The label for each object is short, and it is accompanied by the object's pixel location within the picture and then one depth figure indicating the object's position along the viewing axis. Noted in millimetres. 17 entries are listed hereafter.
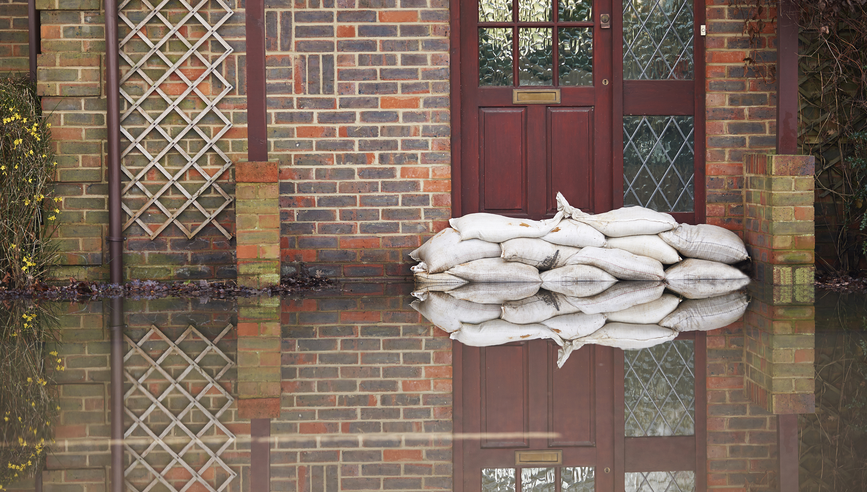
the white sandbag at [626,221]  11383
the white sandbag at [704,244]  11430
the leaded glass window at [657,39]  12367
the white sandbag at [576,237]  11359
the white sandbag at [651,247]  11312
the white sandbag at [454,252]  11234
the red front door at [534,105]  12281
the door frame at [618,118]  12133
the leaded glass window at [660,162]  12508
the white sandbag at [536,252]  11164
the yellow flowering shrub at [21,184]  11109
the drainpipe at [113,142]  11437
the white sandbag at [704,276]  11141
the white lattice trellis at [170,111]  11625
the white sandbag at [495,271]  11187
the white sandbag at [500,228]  11266
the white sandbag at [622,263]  11148
